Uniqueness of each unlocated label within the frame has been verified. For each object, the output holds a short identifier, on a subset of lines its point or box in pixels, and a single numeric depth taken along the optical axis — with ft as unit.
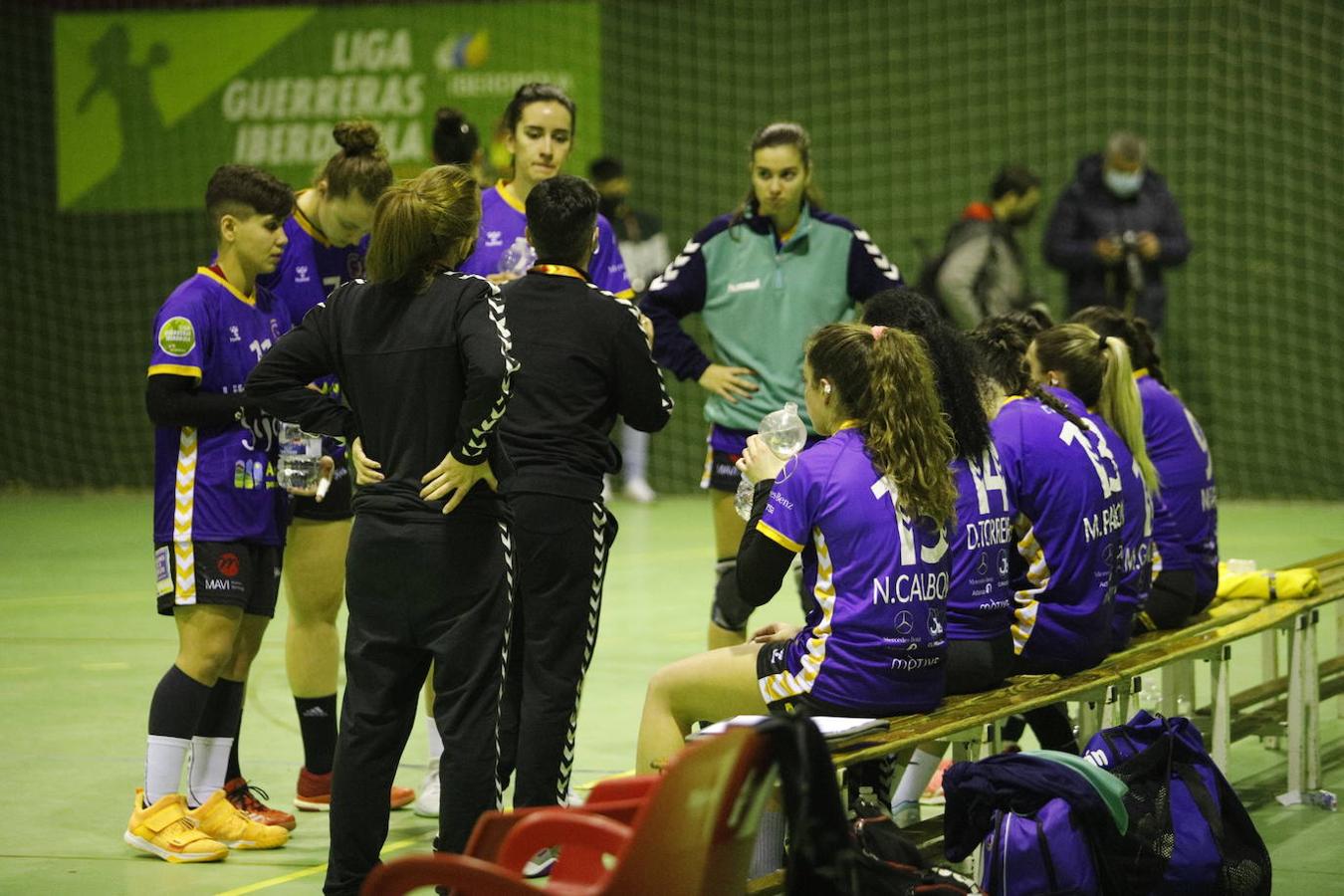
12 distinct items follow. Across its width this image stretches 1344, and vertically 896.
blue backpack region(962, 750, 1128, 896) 22.04
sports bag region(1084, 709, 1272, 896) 22.89
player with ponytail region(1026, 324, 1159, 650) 29.63
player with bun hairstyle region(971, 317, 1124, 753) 26.96
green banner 78.74
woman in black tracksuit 22.67
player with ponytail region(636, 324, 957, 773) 22.58
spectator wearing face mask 67.97
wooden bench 22.58
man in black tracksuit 26.05
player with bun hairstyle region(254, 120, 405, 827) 30.27
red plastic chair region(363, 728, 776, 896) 15.51
